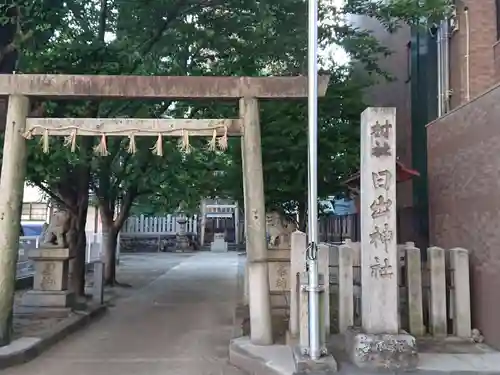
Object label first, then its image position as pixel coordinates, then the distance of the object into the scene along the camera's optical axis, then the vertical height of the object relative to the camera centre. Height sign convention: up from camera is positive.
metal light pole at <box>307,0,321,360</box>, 6.75 +0.55
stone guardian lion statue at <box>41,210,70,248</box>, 12.21 +0.10
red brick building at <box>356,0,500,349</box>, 8.13 +1.76
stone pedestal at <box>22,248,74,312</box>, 11.49 -0.95
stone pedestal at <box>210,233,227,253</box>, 41.88 -0.50
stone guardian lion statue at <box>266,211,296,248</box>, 11.72 +0.18
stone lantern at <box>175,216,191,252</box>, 42.31 -0.24
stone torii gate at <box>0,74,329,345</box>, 8.30 +1.59
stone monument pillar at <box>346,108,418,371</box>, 6.90 -0.02
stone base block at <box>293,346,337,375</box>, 6.54 -1.45
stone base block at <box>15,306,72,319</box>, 11.21 -1.48
